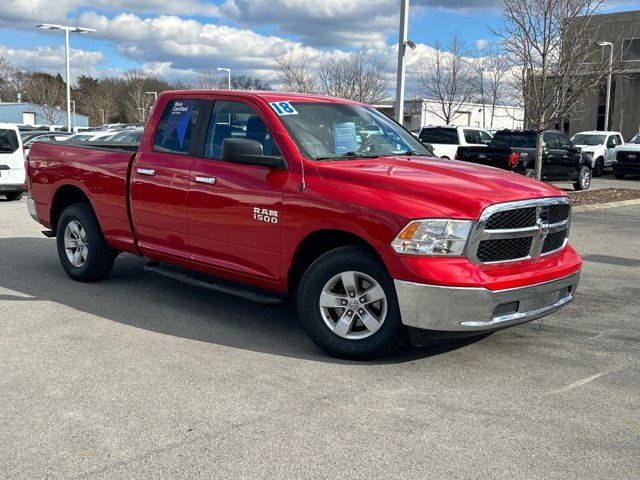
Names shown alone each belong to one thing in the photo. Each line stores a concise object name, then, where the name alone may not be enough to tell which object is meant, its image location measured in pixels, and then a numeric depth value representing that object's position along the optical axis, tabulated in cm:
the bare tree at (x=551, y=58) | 1527
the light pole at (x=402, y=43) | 1497
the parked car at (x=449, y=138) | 2114
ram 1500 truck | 457
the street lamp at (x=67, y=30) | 3445
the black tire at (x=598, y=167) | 2794
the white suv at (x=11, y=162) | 1524
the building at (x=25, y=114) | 6619
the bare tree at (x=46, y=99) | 5910
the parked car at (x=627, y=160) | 2494
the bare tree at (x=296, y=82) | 3139
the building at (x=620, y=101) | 4466
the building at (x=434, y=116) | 6097
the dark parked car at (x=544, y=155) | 1806
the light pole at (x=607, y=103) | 3228
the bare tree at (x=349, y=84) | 3225
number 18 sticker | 562
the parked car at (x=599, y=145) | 2791
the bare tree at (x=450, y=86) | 4159
